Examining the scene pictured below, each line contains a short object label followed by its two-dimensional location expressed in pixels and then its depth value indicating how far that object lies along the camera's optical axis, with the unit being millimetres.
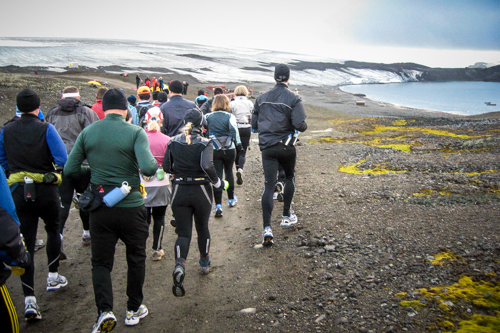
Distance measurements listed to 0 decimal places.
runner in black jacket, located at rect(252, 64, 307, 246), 5982
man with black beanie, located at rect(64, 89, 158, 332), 3801
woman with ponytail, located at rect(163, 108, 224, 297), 4785
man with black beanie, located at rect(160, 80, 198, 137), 7105
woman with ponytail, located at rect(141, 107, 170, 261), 5520
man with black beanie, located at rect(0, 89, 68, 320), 4324
